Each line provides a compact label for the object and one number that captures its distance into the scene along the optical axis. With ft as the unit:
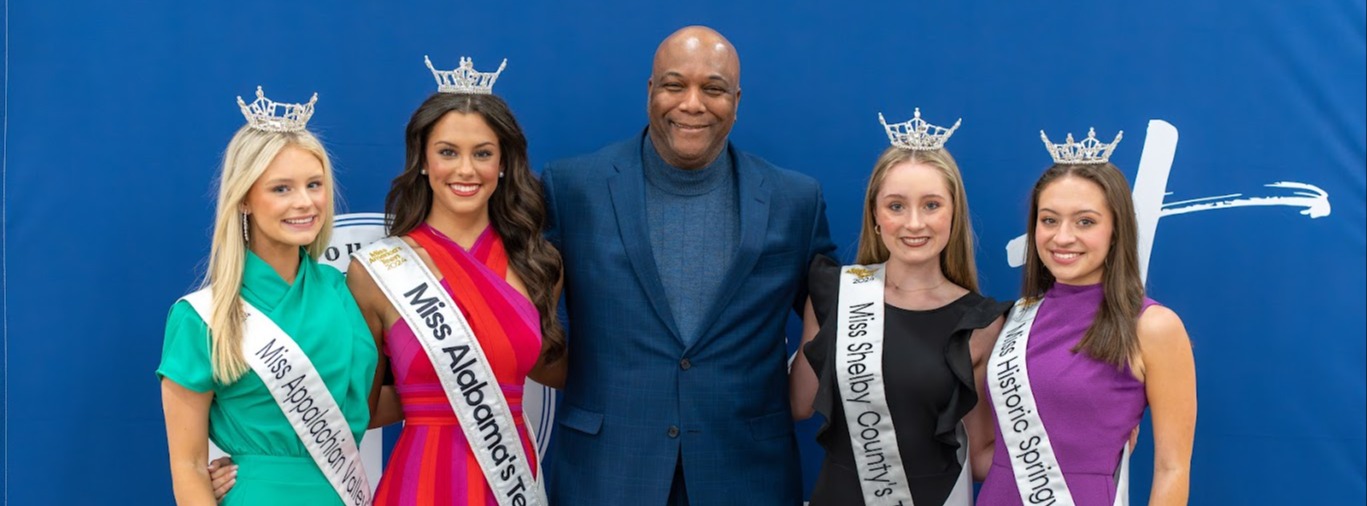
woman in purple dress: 7.60
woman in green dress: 7.36
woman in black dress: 8.27
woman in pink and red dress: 8.25
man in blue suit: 8.56
